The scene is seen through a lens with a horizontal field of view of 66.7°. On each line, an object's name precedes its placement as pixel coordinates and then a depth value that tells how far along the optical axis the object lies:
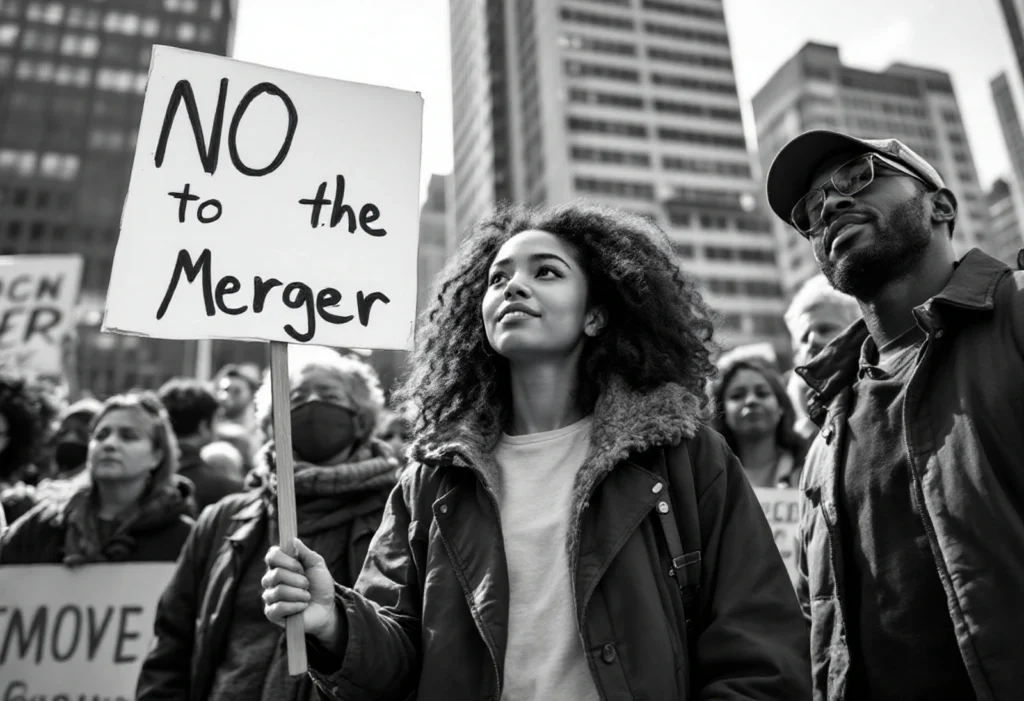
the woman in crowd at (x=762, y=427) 3.96
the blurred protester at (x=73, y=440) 4.74
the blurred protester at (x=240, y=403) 5.71
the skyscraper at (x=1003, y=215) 110.75
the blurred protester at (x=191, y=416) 4.70
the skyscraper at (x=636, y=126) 63.88
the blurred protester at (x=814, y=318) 3.74
